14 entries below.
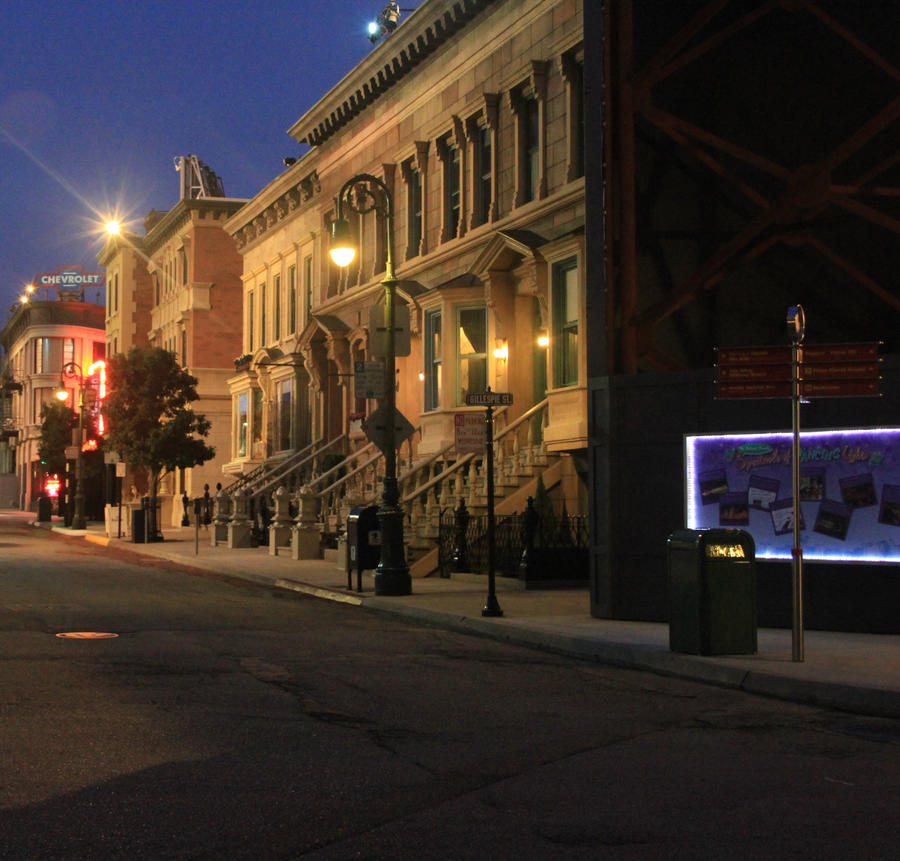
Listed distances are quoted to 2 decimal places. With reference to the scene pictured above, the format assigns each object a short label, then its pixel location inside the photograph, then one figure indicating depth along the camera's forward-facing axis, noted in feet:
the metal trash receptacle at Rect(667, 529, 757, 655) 40.93
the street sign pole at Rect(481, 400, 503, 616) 53.98
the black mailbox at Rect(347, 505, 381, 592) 70.03
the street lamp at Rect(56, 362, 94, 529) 173.66
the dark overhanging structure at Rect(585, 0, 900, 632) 52.11
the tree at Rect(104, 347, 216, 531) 139.44
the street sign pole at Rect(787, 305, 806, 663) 39.34
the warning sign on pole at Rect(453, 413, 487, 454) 57.62
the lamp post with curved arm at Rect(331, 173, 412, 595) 65.31
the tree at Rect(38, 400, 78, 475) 207.62
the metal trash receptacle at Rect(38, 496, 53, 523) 203.82
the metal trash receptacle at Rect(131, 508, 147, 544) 129.08
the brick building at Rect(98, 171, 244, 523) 182.39
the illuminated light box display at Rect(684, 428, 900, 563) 47.85
